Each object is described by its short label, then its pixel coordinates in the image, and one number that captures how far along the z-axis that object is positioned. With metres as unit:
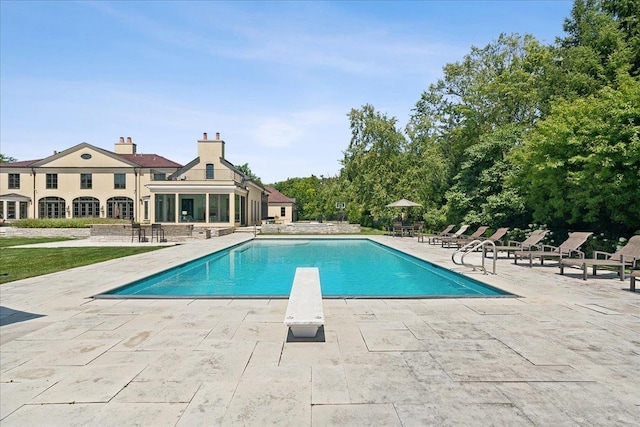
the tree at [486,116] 18.81
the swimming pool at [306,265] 8.80
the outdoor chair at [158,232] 20.59
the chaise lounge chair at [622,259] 8.38
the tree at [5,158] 63.16
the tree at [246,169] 61.62
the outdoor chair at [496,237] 13.92
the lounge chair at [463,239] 15.97
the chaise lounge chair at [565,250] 10.45
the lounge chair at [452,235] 17.42
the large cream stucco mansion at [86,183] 34.78
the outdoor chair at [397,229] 25.47
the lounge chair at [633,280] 7.04
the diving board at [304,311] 4.19
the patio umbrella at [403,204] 24.23
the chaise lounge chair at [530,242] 11.97
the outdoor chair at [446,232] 19.19
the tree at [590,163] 10.65
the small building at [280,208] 52.59
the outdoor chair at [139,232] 20.21
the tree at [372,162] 31.92
